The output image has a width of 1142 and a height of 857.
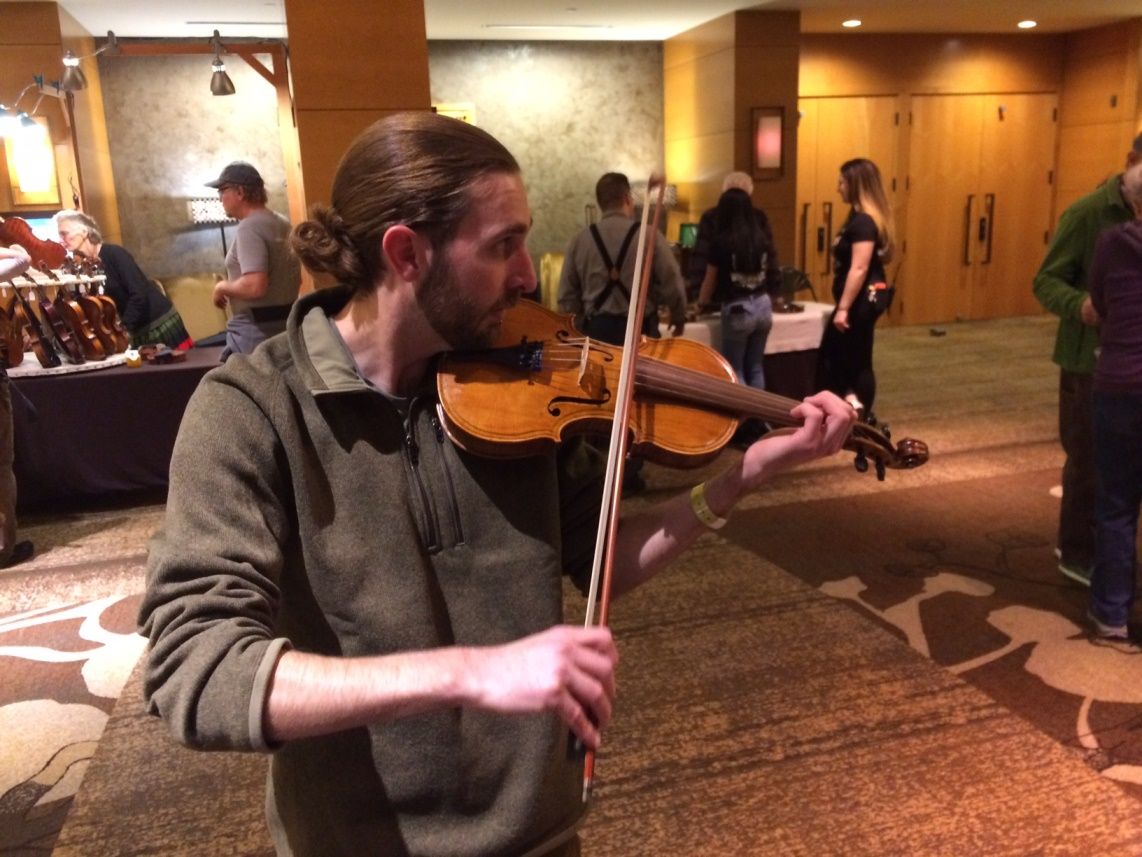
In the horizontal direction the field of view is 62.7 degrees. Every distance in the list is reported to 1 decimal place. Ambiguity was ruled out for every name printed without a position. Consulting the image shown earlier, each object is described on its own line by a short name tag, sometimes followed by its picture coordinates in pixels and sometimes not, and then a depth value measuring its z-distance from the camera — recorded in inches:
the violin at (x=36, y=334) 162.1
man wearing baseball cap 154.8
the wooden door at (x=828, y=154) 333.1
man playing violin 35.0
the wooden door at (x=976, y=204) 351.9
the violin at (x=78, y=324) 163.6
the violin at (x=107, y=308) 169.6
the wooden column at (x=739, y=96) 278.1
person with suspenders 168.9
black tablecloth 161.0
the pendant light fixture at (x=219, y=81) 203.9
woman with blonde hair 182.9
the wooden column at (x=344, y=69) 166.9
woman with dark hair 188.1
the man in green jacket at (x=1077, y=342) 112.2
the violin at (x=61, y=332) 162.4
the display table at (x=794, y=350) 205.6
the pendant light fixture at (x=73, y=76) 200.7
